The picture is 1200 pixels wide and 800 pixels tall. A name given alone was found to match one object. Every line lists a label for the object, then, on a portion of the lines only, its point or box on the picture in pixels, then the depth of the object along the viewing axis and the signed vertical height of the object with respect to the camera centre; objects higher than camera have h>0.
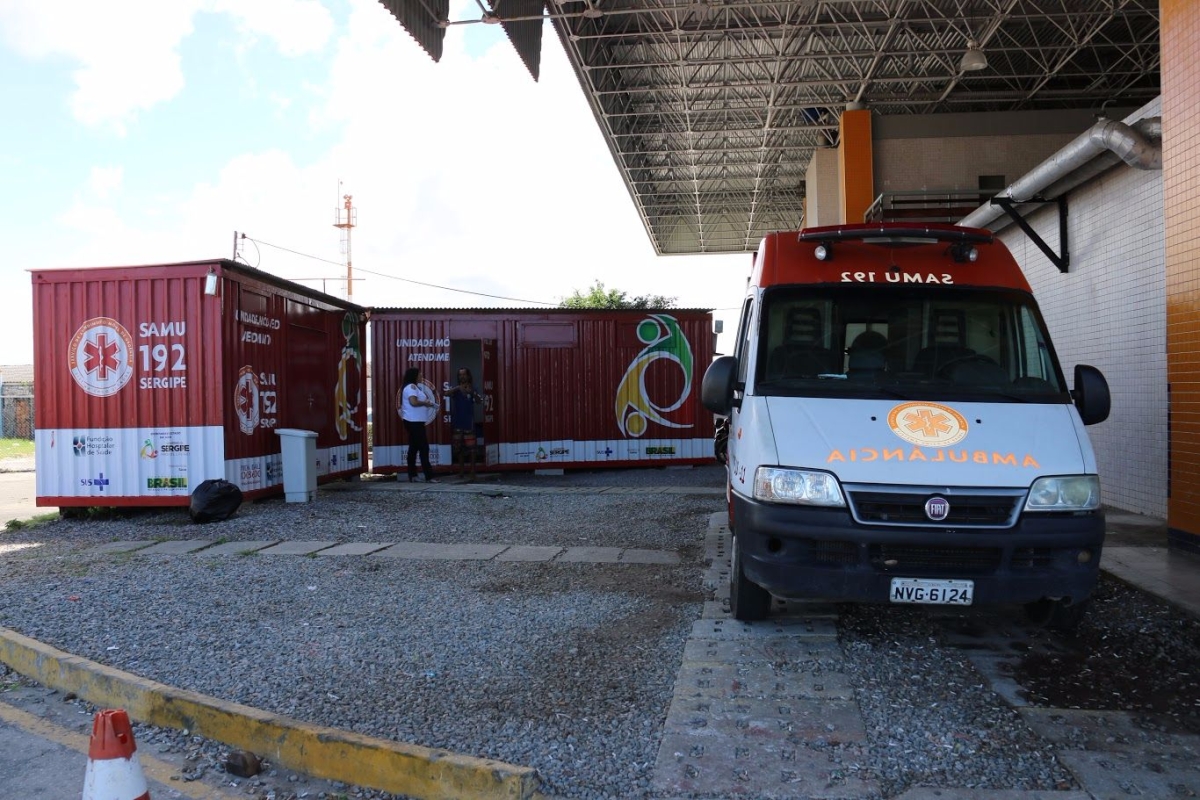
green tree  51.36 +6.10
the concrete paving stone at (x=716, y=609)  5.77 -1.47
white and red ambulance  4.34 -0.20
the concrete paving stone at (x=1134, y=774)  3.32 -1.55
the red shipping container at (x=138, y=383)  10.62 +0.28
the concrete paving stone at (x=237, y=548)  8.49 -1.47
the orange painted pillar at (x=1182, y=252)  6.84 +1.13
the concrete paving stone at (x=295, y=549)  8.45 -1.48
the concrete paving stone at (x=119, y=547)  8.75 -1.49
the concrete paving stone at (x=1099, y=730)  3.75 -1.54
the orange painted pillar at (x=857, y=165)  19.95 +5.44
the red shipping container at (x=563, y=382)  15.67 +0.33
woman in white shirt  13.74 -0.14
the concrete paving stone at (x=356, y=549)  8.41 -1.48
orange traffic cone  2.73 -1.16
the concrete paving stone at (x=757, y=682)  4.31 -1.49
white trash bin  11.70 -0.85
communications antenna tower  49.62 +10.53
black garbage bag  10.10 -1.16
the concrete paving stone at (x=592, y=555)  7.95 -1.49
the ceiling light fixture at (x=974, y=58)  16.38 +6.44
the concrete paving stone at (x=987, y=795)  3.28 -1.55
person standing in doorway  14.98 -0.30
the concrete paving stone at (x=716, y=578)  6.69 -1.47
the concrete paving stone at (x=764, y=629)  5.28 -1.47
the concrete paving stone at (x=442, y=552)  8.18 -1.49
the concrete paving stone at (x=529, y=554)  8.06 -1.49
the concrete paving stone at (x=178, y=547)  8.55 -1.47
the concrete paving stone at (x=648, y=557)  7.86 -1.49
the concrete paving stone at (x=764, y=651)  4.84 -1.48
